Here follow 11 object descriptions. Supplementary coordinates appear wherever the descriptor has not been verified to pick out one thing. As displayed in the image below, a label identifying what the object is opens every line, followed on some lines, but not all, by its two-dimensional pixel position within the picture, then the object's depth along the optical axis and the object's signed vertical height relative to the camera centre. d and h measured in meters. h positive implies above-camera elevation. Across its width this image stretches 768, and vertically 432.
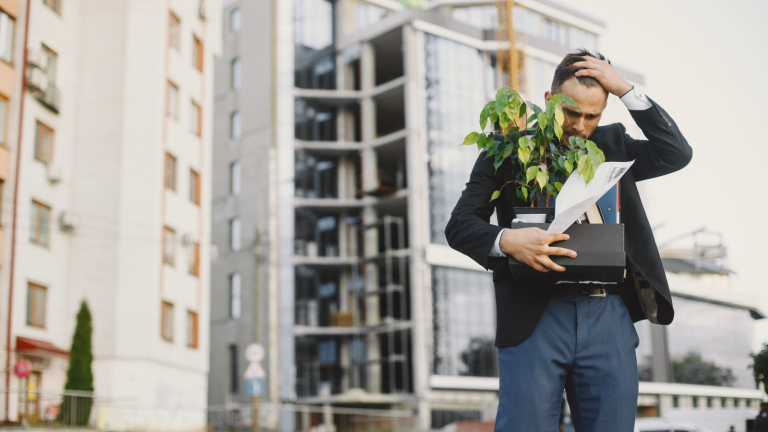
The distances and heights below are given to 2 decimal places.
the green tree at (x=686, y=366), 50.66 +1.42
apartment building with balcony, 29.33 +6.28
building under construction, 52.66 +11.06
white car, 17.76 -0.68
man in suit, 2.92 +0.29
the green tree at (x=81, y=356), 26.86 +1.18
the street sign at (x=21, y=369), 25.22 +0.81
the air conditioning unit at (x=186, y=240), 35.81 +5.75
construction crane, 61.00 +21.58
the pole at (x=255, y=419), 34.84 -0.83
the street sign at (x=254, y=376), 25.29 +0.52
